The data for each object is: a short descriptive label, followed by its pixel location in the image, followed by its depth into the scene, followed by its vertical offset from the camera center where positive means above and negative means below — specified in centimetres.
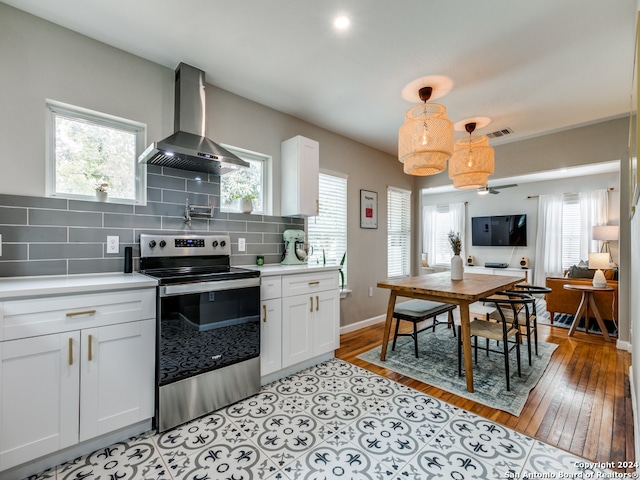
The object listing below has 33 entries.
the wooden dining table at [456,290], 244 -45
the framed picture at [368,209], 425 +45
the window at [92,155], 205 +61
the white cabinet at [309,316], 261 -72
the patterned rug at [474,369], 231 -121
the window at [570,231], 637 +21
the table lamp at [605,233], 479 +13
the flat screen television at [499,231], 698 +23
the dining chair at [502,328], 239 -77
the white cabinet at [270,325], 244 -72
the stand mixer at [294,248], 312 -9
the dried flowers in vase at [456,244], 323 -4
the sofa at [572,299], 385 -80
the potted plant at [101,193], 211 +32
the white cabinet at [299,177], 306 +66
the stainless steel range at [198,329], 187 -62
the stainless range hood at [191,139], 217 +76
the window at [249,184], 288 +56
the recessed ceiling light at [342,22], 193 +144
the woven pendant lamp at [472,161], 312 +84
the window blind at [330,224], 373 +20
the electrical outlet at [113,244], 214 -4
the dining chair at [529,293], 283 -56
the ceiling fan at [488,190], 566 +100
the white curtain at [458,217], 782 +61
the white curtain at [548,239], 655 +4
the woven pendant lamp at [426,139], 244 +84
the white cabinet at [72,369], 146 -71
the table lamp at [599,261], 450 -31
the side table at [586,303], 378 -81
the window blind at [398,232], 481 +13
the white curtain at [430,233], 829 +20
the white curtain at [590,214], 597 +55
